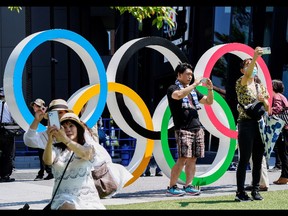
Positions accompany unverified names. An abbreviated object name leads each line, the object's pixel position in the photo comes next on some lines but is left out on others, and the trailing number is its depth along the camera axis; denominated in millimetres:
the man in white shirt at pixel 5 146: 11672
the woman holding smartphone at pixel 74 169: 5301
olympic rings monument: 8055
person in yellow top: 8039
